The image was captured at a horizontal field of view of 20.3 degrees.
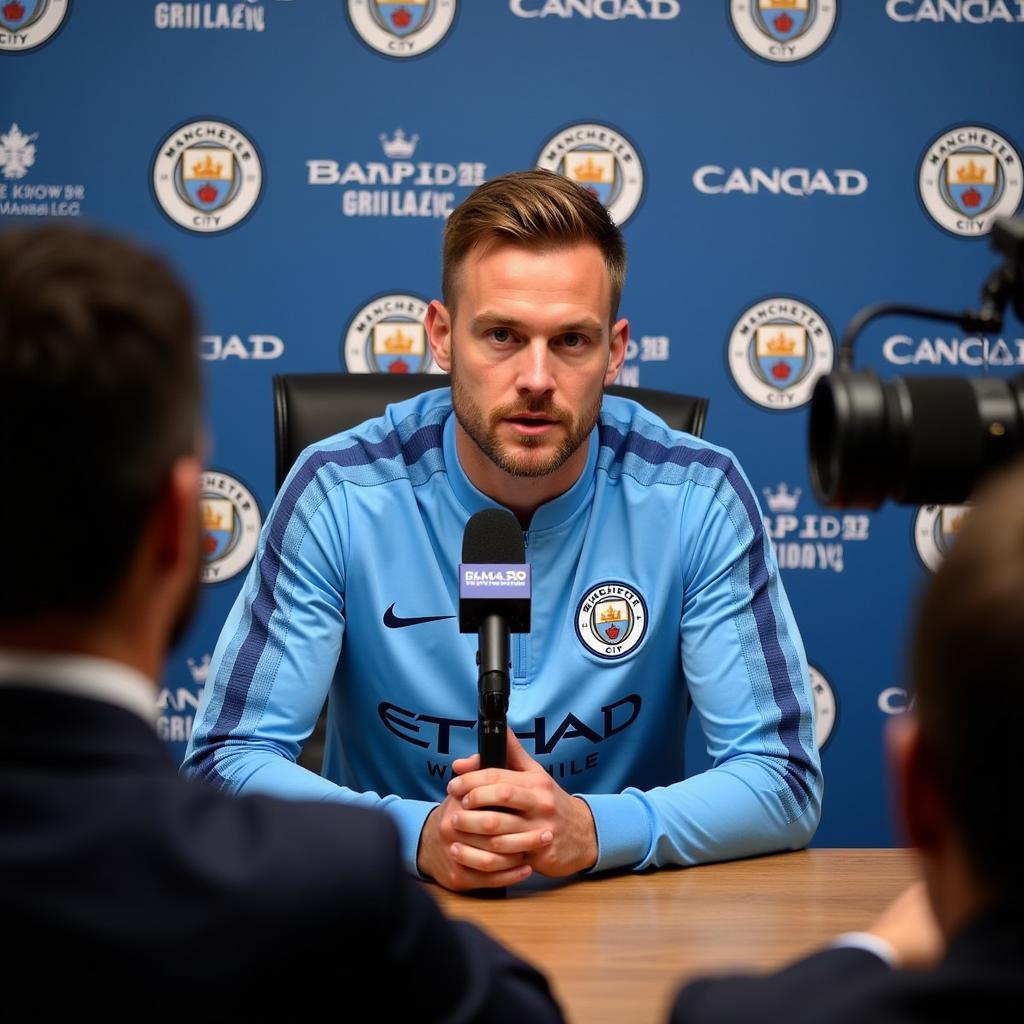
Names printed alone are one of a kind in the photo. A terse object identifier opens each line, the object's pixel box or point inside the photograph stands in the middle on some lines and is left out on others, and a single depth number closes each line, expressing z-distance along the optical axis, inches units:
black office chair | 130.8
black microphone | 105.5
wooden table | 99.0
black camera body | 98.0
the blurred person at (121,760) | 66.7
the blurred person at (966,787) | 59.0
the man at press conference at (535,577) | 119.3
